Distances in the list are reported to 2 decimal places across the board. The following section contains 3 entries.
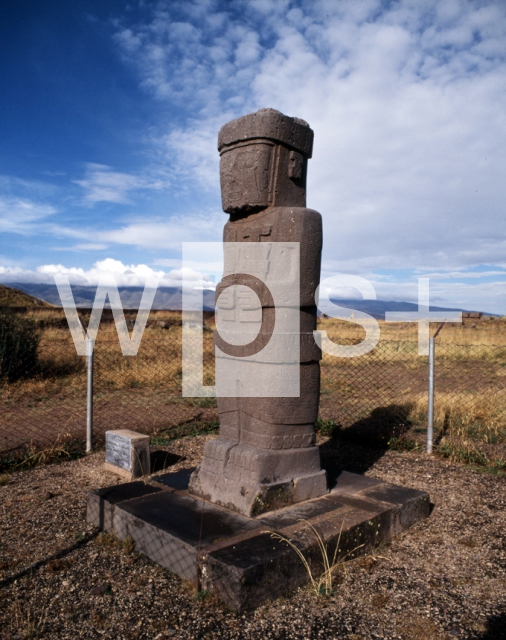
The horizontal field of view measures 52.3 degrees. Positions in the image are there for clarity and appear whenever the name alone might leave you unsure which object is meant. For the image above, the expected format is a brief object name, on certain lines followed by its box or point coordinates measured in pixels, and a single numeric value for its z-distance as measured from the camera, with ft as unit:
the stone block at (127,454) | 18.42
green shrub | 34.60
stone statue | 13.39
